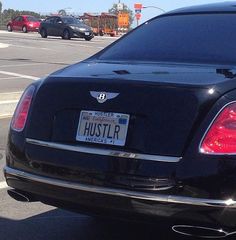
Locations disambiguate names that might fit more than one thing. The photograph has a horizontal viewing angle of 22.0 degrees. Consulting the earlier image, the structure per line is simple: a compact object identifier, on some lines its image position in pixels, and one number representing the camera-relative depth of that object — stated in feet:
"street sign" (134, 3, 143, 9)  205.77
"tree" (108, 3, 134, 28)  319.47
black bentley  11.48
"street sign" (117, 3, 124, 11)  279.49
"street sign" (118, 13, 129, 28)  210.38
